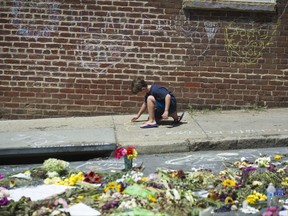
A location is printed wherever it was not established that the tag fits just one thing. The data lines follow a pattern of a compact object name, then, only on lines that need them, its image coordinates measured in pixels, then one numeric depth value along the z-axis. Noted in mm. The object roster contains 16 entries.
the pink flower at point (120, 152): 5254
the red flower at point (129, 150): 5262
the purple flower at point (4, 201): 4140
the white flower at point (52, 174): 5111
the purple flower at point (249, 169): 4980
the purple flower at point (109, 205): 3941
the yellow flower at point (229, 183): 4578
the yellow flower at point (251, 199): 4145
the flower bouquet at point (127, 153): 5258
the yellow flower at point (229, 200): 4133
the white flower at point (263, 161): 5430
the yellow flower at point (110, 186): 4455
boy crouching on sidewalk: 7281
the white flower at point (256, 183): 4590
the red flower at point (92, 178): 4895
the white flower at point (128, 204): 3877
